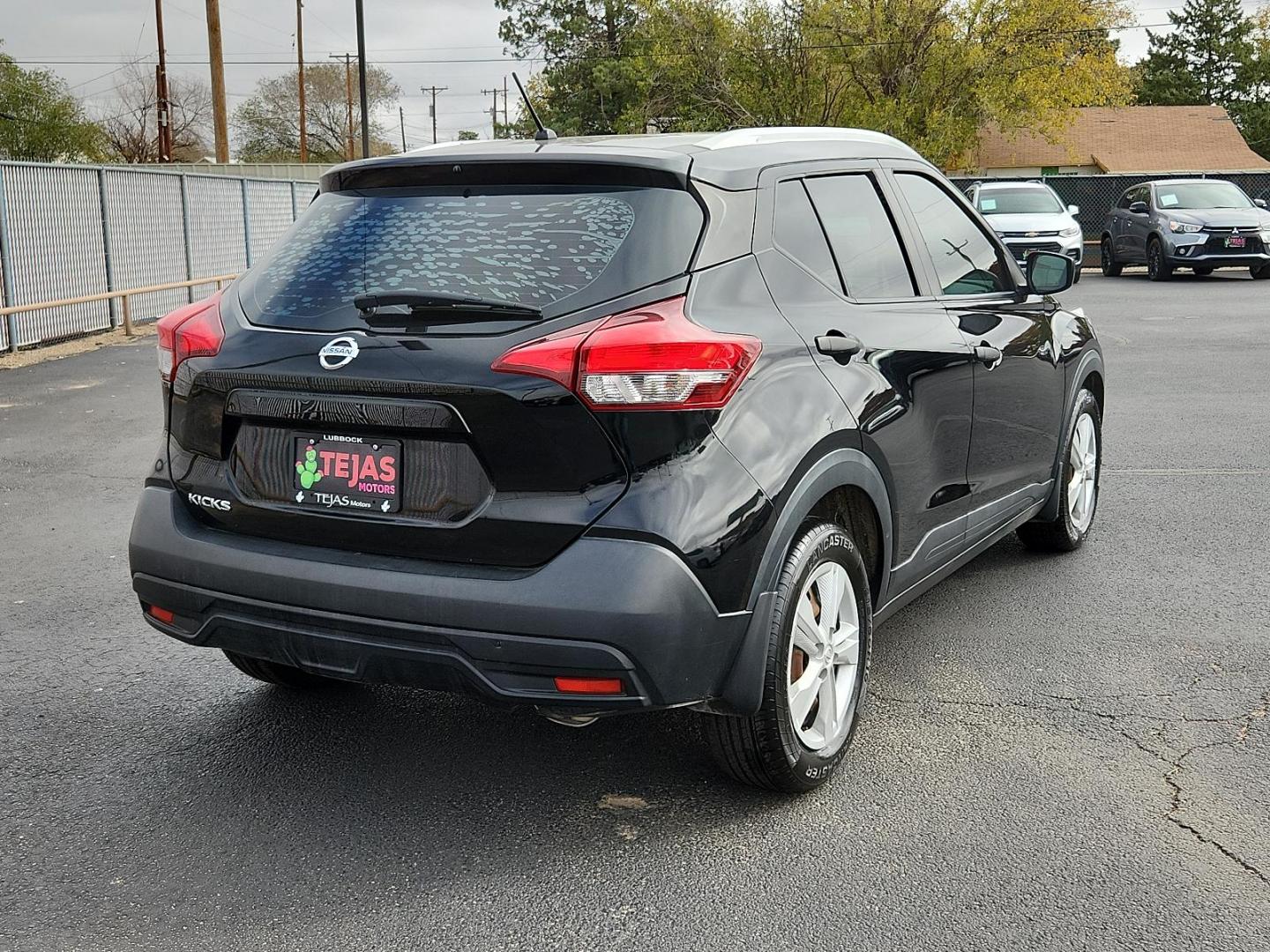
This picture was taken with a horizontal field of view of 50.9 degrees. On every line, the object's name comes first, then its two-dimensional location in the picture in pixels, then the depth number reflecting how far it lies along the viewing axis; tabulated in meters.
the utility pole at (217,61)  36.16
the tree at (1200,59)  86.94
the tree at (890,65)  46.41
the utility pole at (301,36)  64.69
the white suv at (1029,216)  22.78
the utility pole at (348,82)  83.84
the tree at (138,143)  76.19
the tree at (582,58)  59.50
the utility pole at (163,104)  51.72
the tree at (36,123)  74.25
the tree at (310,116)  90.38
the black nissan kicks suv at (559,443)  3.00
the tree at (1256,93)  80.69
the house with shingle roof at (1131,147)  60.84
